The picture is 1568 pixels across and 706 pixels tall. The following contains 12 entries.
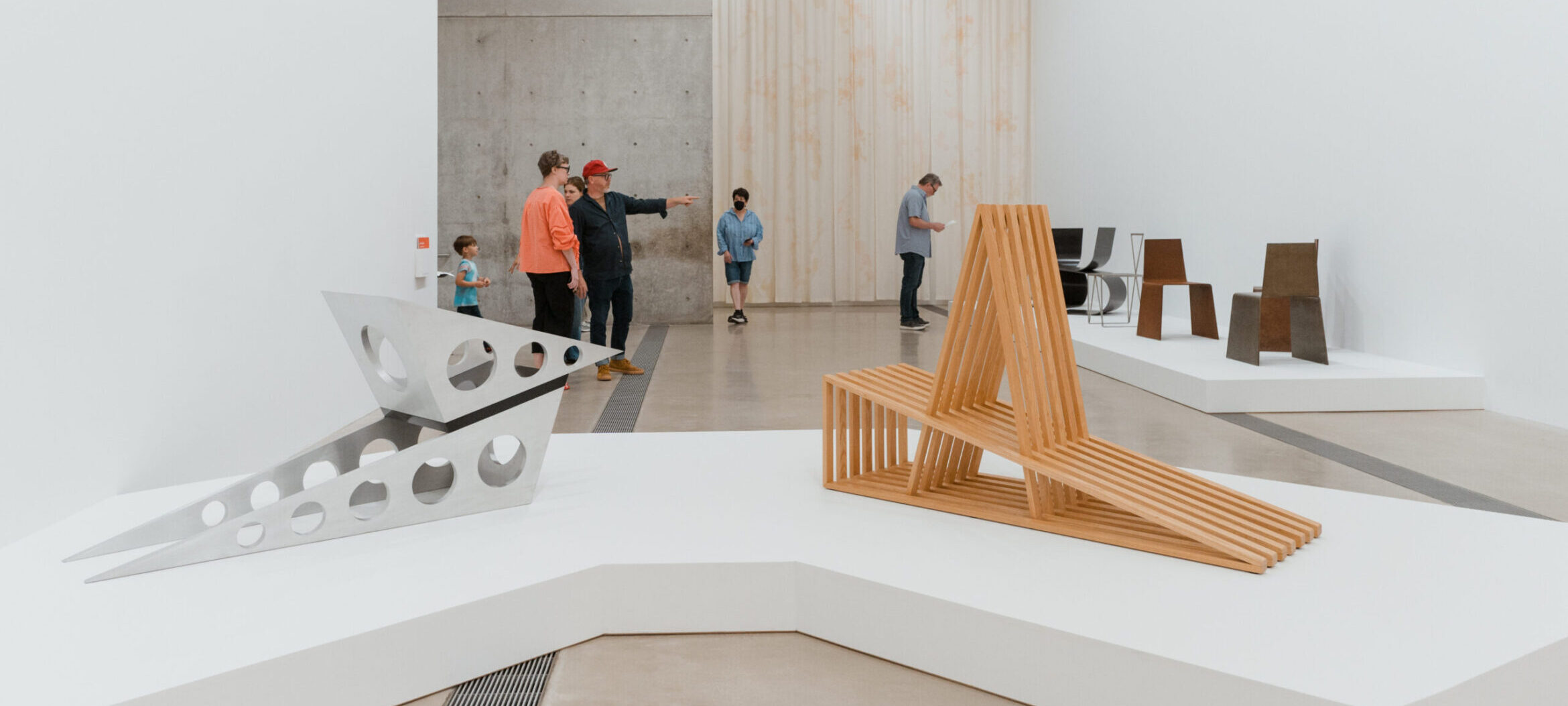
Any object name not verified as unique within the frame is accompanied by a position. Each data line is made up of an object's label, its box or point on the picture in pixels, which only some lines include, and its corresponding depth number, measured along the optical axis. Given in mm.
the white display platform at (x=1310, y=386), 5852
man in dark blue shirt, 7070
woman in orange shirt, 6426
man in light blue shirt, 10359
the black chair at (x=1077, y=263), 10500
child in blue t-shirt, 7676
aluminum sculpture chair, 2684
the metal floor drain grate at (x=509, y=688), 2260
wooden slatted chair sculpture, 2688
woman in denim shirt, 11797
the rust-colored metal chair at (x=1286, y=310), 6637
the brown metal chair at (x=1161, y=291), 8086
